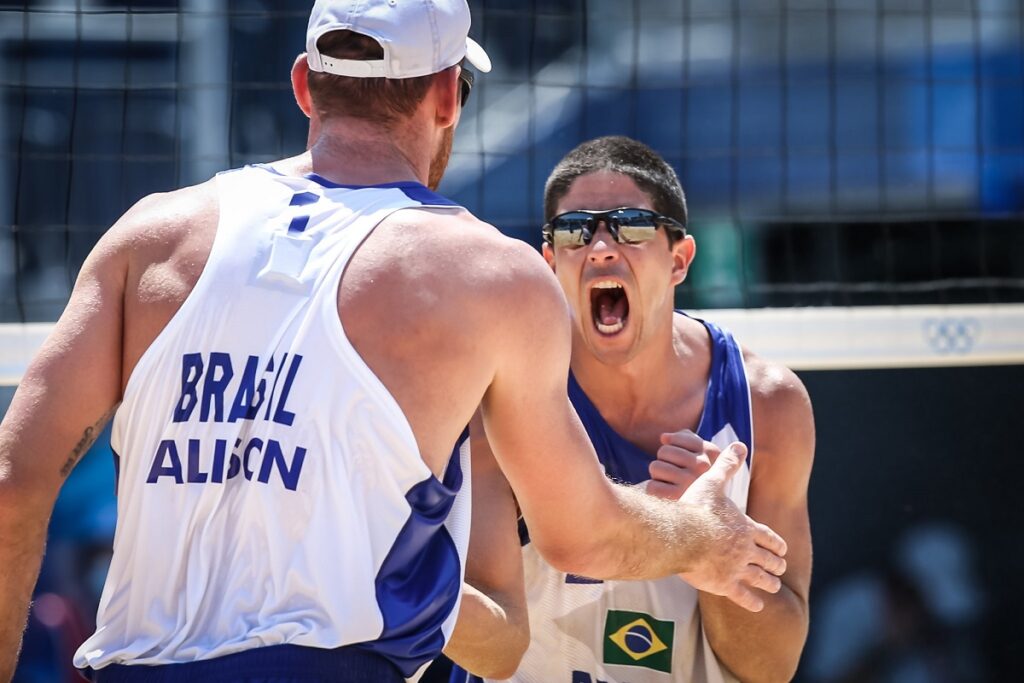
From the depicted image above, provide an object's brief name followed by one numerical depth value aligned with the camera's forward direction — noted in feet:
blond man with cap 16.02
